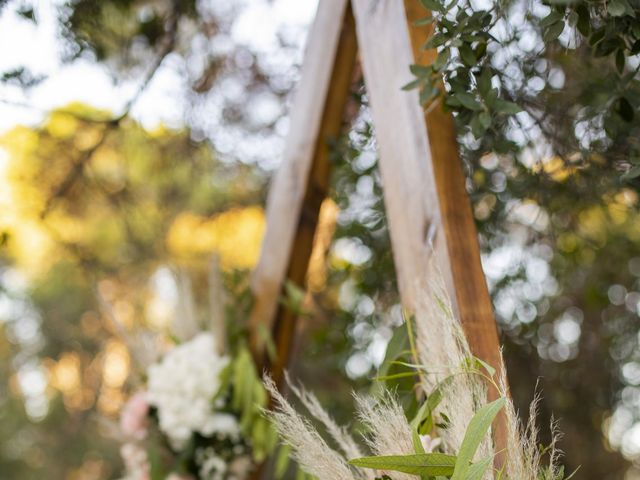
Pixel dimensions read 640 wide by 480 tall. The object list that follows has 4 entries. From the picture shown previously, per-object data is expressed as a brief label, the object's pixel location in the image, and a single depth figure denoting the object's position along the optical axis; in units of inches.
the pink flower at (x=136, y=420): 74.9
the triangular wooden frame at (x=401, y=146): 45.2
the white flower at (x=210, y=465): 73.0
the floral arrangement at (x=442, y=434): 32.2
